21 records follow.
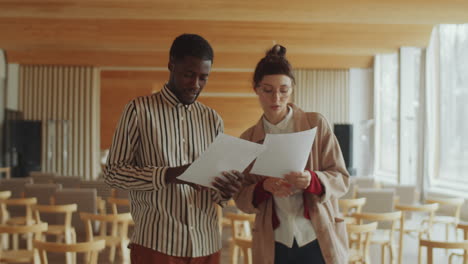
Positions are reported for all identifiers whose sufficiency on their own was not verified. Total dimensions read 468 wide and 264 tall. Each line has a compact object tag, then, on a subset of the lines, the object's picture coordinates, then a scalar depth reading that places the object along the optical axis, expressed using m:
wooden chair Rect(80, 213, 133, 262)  5.33
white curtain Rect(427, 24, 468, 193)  11.48
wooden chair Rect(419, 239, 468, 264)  3.17
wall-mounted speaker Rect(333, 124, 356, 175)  16.25
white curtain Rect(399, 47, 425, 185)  13.66
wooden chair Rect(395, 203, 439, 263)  6.06
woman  2.17
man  1.89
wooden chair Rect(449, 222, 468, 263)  3.97
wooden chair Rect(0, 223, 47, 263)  4.38
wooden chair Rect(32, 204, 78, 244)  5.77
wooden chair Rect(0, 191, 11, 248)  6.90
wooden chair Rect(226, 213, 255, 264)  3.72
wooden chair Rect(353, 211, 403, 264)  5.06
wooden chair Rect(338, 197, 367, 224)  6.04
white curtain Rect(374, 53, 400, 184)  15.81
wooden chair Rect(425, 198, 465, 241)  6.99
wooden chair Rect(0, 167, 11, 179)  14.60
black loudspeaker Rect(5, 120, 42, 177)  16.80
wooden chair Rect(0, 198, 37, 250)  6.60
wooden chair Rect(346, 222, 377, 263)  4.42
